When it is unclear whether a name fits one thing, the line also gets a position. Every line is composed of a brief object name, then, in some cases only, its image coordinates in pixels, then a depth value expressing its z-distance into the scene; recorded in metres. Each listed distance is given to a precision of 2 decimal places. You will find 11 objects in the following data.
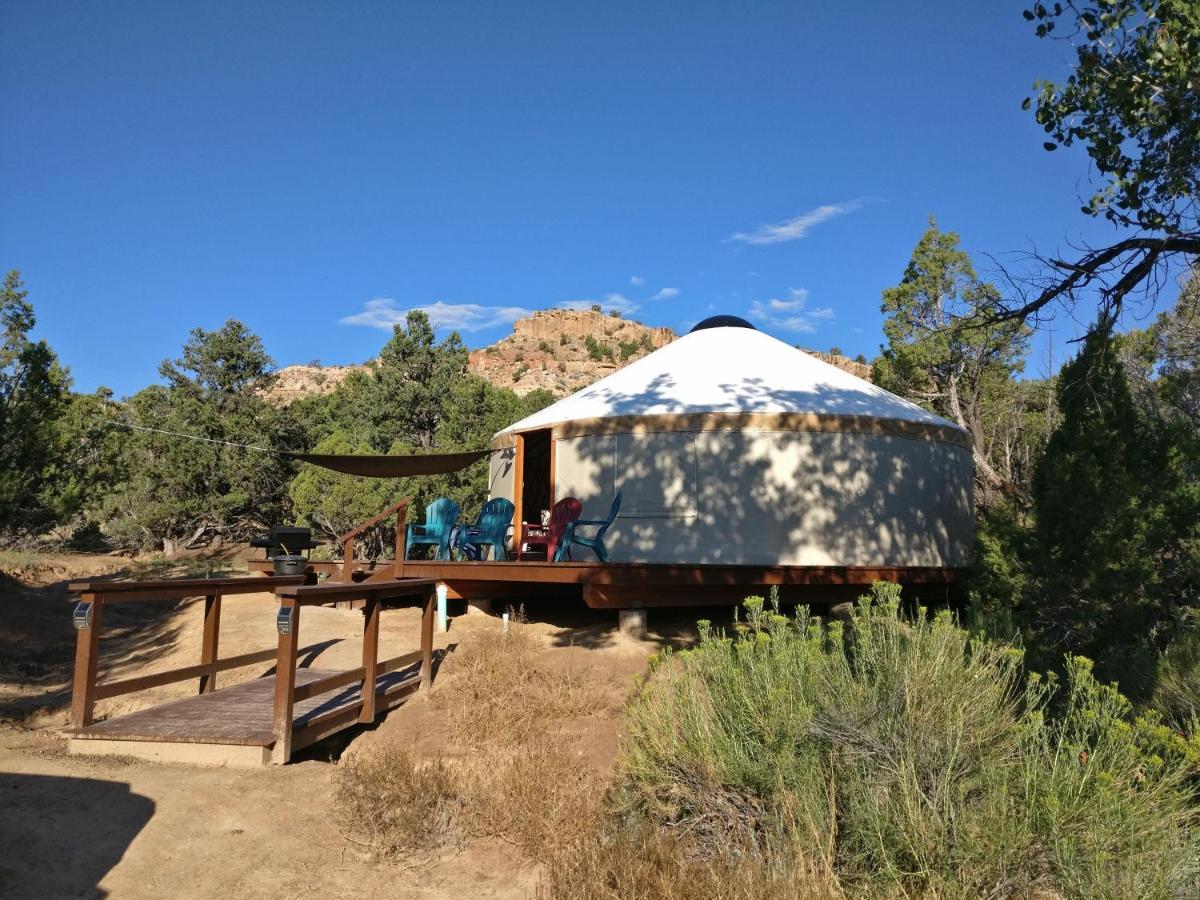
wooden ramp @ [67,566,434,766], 3.70
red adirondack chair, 7.27
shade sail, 8.50
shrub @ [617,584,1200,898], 2.04
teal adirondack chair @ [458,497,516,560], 7.79
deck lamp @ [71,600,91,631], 3.88
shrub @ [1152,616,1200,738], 3.03
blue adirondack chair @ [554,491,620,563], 7.16
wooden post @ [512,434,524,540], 9.00
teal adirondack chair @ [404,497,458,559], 8.17
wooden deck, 6.18
